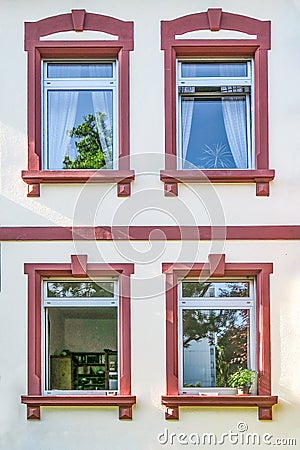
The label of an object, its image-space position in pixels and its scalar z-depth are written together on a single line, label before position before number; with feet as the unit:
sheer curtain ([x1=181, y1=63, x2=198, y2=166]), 36.24
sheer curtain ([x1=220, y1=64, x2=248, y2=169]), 36.14
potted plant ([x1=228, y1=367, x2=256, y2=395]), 34.27
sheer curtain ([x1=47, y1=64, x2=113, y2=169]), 36.29
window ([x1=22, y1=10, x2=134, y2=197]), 35.35
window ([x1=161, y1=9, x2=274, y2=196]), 35.40
